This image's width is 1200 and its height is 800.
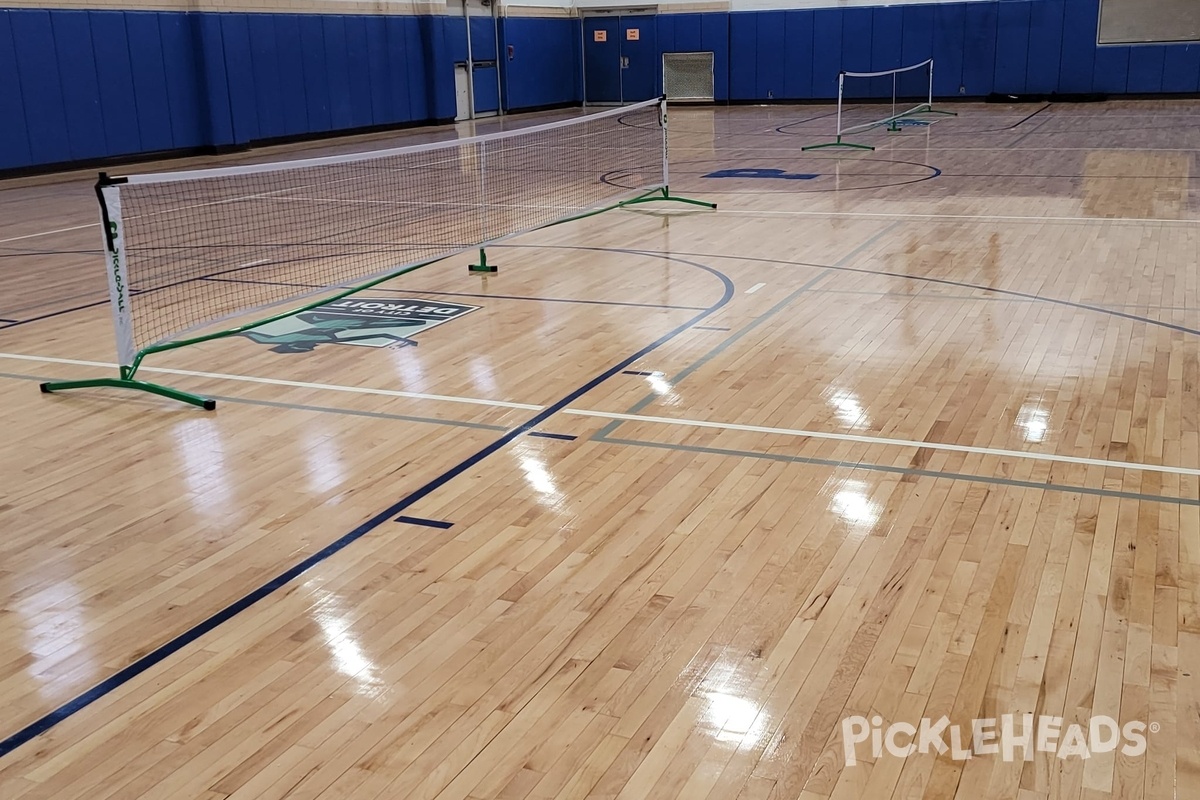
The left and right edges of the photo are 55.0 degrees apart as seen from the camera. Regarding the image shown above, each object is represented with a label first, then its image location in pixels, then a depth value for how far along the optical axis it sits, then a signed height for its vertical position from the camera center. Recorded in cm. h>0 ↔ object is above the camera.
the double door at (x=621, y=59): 3180 +59
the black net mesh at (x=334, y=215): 950 -143
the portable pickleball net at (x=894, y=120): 1920 -91
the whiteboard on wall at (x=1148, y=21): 2634 +100
